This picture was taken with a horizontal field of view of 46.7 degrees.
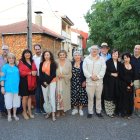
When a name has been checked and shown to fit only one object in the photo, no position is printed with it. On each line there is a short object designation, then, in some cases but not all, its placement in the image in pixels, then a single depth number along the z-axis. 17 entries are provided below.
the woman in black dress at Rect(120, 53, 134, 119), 4.19
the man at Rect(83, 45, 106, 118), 4.17
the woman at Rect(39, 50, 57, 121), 4.12
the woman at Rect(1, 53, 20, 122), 4.07
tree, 10.42
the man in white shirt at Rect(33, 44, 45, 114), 4.35
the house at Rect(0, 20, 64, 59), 13.55
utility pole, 6.75
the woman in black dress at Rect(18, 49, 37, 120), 4.13
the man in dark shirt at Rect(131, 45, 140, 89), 4.32
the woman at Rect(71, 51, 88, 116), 4.35
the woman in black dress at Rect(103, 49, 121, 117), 4.24
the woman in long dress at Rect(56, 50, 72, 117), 4.23
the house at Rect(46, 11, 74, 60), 20.80
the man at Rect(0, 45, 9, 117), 4.29
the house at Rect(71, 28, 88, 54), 30.33
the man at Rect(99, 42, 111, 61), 4.65
